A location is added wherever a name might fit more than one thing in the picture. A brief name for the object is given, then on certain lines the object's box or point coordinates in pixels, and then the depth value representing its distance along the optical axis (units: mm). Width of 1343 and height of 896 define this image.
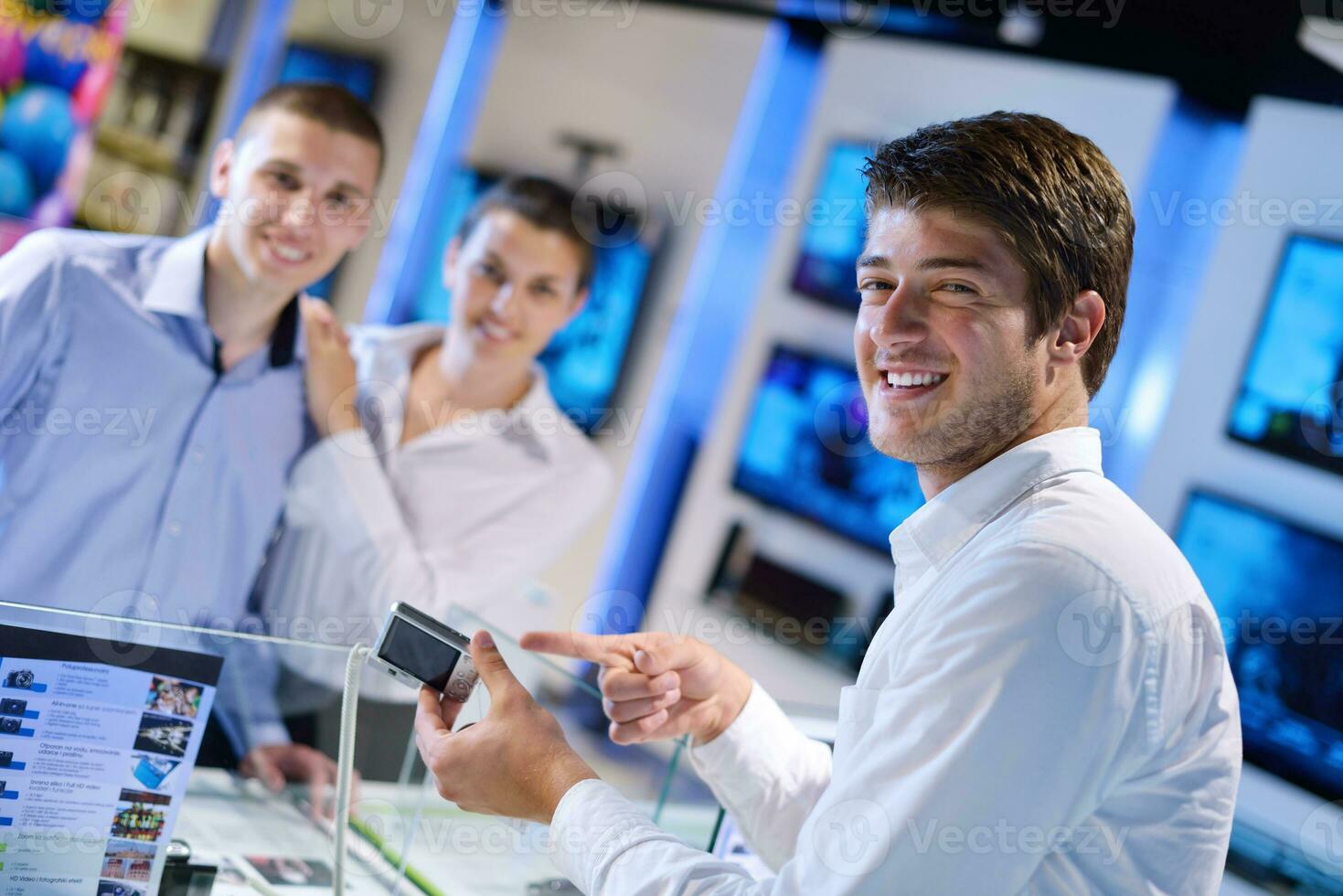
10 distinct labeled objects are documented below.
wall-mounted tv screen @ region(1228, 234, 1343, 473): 3297
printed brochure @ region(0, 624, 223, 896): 1186
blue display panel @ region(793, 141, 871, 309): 4547
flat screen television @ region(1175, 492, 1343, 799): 3211
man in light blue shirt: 2686
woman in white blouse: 3215
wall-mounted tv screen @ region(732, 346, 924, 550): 4344
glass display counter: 1195
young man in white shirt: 1008
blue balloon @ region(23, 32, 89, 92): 4062
